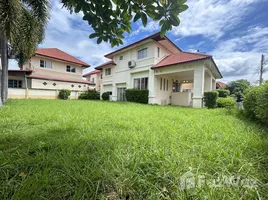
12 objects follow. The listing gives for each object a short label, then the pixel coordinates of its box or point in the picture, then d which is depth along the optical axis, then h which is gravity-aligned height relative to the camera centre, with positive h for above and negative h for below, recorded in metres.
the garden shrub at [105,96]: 20.38 -0.09
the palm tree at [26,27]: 6.28 +3.99
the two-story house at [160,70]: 11.42 +2.82
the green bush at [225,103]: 9.21 -0.39
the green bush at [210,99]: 10.08 -0.14
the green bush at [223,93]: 14.58 +0.49
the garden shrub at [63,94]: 19.50 +0.11
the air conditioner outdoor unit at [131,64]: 16.02 +4.00
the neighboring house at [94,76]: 34.91 +5.49
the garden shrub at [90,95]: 21.72 +0.04
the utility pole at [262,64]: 19.72 +5.15
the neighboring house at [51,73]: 18.06 +3.35
